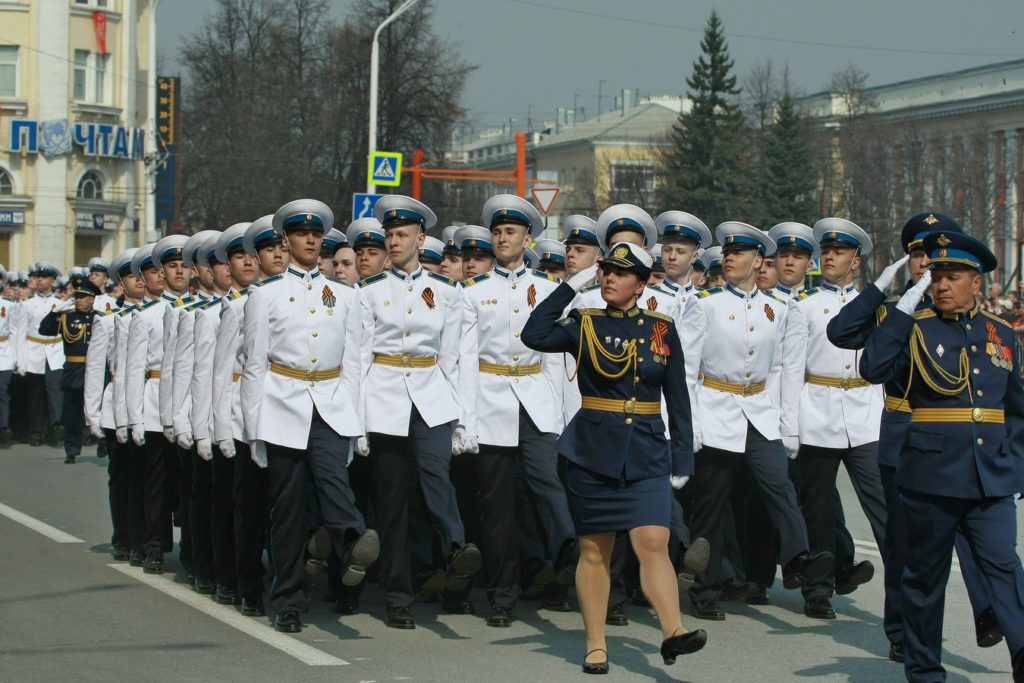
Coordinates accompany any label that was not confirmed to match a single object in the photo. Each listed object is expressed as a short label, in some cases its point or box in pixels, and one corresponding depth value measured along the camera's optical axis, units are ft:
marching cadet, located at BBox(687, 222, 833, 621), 32.89
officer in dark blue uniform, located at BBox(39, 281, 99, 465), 67.46
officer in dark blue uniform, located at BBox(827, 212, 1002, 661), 25.49
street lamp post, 110.46
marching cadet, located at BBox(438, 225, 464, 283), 42.01
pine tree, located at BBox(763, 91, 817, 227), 257.34
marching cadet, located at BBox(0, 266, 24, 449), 74.08
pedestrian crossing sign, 99.60
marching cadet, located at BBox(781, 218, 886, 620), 33.06
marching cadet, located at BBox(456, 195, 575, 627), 32.53
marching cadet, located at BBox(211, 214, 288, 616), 32.30
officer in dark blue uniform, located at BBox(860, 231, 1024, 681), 24.80
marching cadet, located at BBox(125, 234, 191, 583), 38.42
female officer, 26.99
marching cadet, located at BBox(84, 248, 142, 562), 40.19
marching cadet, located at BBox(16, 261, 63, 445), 74.79
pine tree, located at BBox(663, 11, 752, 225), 271.69
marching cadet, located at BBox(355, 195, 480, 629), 31.96
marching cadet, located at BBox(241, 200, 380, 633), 30.94
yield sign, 92.38
